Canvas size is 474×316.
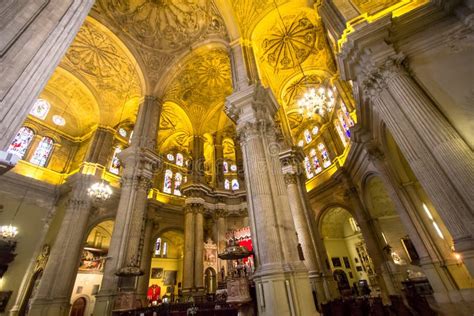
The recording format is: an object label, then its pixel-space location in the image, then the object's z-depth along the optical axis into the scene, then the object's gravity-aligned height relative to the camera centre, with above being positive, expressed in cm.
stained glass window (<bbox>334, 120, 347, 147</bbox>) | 1523 +923
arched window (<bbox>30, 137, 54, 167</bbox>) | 1347 +863
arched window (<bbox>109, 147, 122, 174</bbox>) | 1531 +851
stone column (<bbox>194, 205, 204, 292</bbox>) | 1290 +266
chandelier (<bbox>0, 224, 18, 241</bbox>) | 983 +325
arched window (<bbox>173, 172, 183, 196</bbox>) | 1948 +918
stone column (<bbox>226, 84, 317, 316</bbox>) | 512 +193
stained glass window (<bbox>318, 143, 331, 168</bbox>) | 1695 +884
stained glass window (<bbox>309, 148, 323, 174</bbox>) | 1771 +880
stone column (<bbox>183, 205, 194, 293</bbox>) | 1272 +251
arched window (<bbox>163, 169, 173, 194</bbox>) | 1887 +897
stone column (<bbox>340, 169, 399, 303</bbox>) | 1111 +194
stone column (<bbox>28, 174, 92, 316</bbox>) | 946 +220
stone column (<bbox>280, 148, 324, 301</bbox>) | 937 +334
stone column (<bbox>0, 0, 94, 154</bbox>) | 293 +345
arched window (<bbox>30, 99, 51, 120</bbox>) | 1411 +1135
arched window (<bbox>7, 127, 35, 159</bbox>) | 1255 +874
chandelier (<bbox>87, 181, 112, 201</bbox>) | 1005 +460
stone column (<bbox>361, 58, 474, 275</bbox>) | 458 +261
